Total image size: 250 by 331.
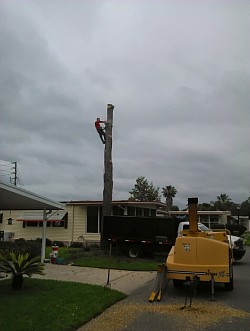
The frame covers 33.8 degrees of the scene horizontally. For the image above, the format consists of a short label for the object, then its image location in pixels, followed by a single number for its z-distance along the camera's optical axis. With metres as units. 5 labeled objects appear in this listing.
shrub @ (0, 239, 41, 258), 20.91
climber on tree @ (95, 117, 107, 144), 22.05
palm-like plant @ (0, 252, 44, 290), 10.00
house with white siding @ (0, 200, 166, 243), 27.42
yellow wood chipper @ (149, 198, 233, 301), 10.09
